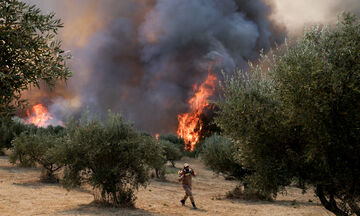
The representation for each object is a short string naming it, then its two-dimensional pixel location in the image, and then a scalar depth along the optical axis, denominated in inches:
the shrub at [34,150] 1094.5
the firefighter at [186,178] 745.6
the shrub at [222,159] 991.0
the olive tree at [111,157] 672.4
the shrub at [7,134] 1819.6
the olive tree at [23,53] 330.0
